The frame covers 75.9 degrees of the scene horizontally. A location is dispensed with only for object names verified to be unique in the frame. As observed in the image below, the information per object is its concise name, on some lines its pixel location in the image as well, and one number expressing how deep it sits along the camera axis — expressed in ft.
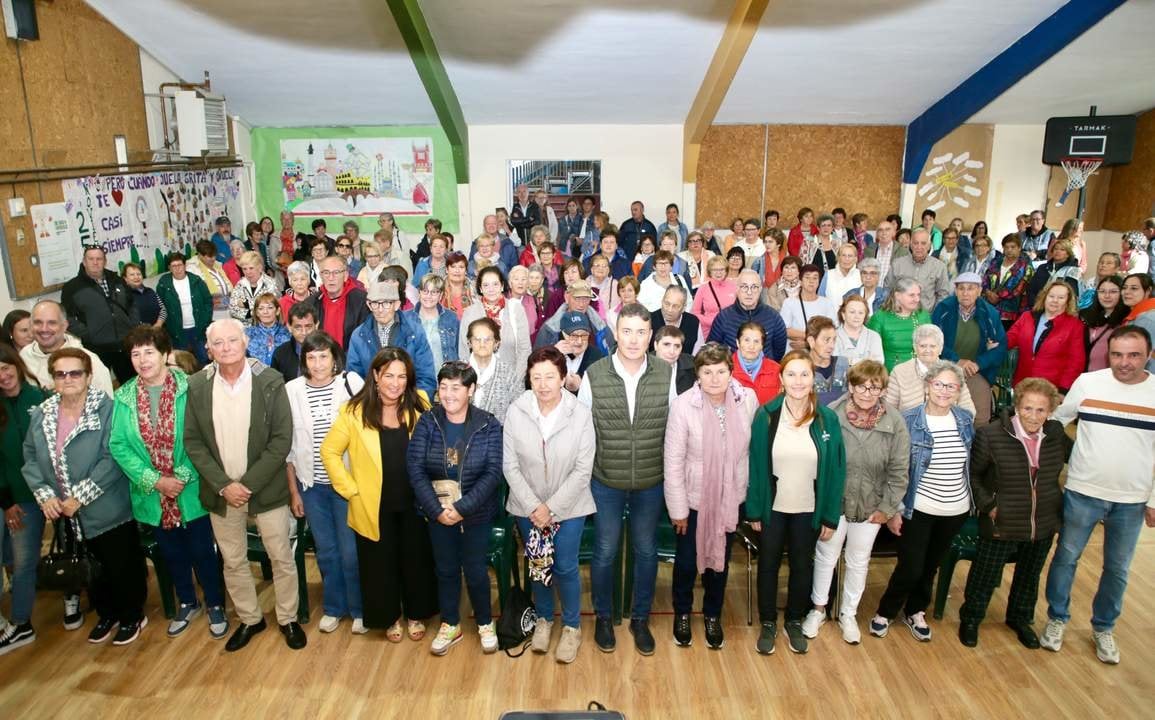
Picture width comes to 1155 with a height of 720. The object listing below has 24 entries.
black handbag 11.00
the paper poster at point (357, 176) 34.22
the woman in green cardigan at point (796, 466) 10.72
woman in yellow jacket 10.66
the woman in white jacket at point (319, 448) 11.18
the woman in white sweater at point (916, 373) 12.32
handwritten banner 21.86
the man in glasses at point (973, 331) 16.14
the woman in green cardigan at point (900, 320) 14.90
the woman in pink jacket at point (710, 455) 10.73
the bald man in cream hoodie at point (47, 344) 13.05
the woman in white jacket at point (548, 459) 10.69
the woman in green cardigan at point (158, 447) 10.88
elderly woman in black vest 10.94
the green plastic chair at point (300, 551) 12.34
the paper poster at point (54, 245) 19.81
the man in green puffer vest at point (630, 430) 10.95
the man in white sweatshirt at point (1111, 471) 10.85
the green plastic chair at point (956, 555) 12.22
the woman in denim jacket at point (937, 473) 11.12
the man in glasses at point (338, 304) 15.94
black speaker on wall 19.12
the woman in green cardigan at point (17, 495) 11.18
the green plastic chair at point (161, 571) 12.21
